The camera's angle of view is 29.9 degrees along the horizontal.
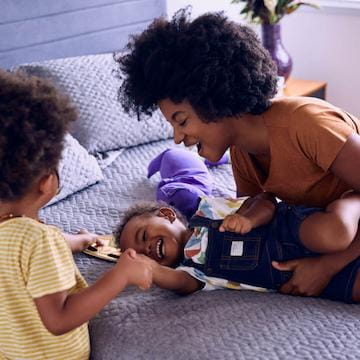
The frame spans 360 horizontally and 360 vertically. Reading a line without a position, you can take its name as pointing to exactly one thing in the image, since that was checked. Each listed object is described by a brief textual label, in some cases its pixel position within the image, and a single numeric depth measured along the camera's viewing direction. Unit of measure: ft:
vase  10.09
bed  4.46
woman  4.94
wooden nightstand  10.37
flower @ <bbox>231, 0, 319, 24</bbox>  9.80
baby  4.80
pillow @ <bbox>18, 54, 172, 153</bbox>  7.82
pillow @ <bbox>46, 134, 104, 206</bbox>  7.04
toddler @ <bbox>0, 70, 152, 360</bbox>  4.02
